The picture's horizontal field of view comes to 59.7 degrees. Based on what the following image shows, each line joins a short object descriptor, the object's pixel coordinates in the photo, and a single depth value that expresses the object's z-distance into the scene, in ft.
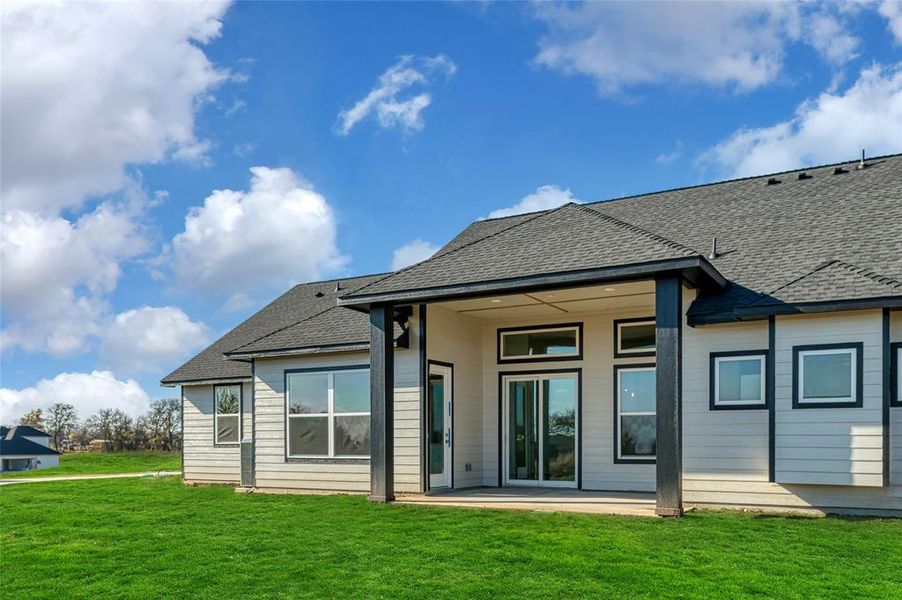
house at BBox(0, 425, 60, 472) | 154.92
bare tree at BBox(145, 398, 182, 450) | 111.14
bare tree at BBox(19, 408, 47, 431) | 163.58
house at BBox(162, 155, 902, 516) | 30.73
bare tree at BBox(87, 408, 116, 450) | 119.09
